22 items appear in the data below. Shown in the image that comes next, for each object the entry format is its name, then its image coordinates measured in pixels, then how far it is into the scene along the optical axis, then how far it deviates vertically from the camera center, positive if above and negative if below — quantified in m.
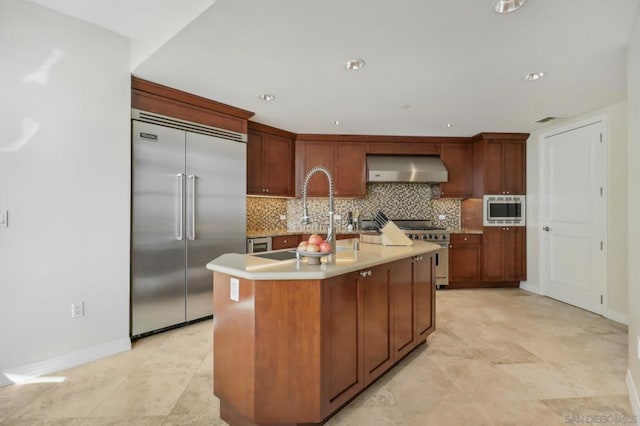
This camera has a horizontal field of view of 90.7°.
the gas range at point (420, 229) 4.79 -0.23
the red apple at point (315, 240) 1.86 -0.15
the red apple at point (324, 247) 1.82 -0.19
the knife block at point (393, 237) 2.70 -0.19
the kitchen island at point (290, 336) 1.62 -0.66
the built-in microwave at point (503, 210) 4.84 +0.07
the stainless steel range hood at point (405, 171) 4.86 +0.68
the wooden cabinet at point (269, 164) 4.25 +0.73
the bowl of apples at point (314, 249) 1.80 -0.20
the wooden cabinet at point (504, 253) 4.84 -0.59
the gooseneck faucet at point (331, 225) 2.07 -0.07
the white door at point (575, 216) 3.80 -0.02
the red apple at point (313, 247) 1.81 -0.18
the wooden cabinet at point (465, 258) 4.82 -0.66
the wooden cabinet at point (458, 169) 5.12 +0.75
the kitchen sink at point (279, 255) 2.14 -0.28
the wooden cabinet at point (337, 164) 4.89 +0.80
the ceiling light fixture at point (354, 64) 2.51 +1.22
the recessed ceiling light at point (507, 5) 1.78 +1.20
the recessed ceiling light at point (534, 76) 2.72 +1.22
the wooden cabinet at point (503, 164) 4.84 +0.78
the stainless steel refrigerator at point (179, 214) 2.89 +0.01
